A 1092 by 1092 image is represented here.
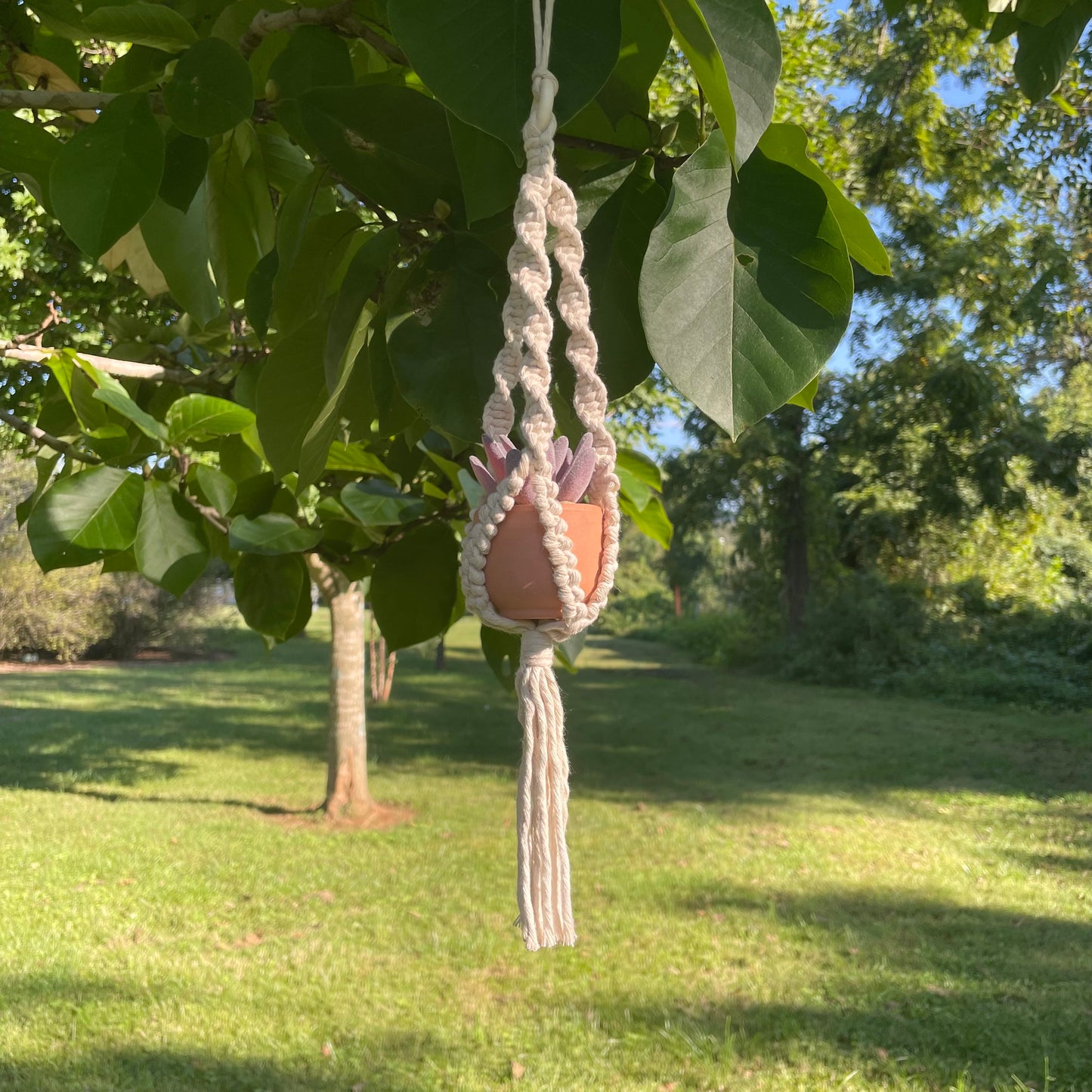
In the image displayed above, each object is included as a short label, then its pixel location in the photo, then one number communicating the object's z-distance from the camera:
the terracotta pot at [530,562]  0.68
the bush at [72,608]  14.91
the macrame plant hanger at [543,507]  0.67
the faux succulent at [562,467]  0.70
